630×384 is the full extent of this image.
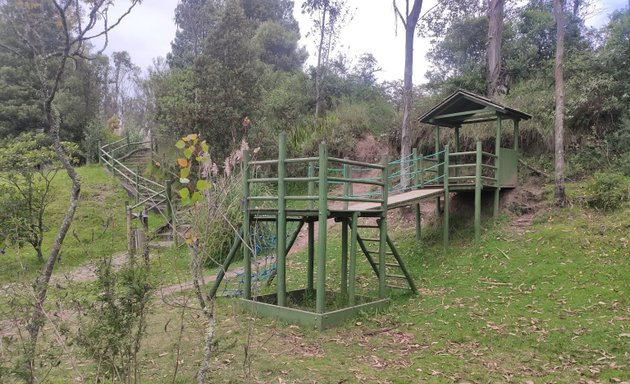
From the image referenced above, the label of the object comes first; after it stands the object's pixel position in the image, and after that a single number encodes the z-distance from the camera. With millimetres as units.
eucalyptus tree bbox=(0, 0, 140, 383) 3531
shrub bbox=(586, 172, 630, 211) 9633
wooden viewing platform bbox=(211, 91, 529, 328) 6625
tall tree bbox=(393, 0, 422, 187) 13977
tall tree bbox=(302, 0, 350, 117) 22141
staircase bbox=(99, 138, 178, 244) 15441
